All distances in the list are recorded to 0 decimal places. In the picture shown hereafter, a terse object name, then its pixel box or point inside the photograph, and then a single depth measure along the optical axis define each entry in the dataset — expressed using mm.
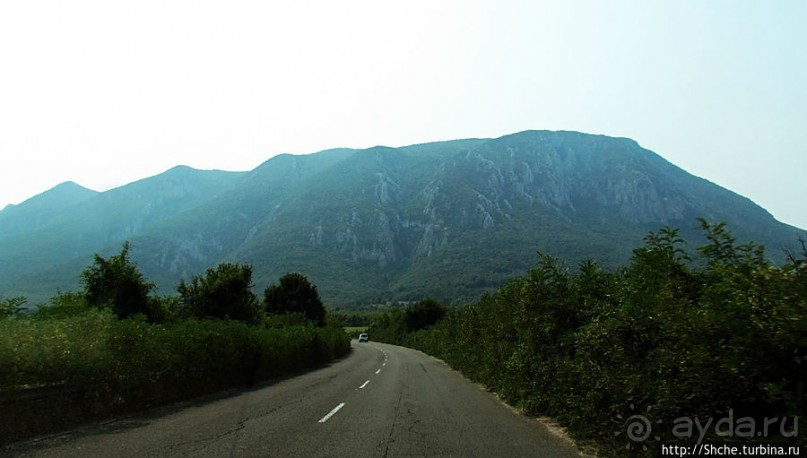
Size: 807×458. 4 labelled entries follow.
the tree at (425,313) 76375
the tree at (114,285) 21500
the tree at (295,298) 64125
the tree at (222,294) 28202
